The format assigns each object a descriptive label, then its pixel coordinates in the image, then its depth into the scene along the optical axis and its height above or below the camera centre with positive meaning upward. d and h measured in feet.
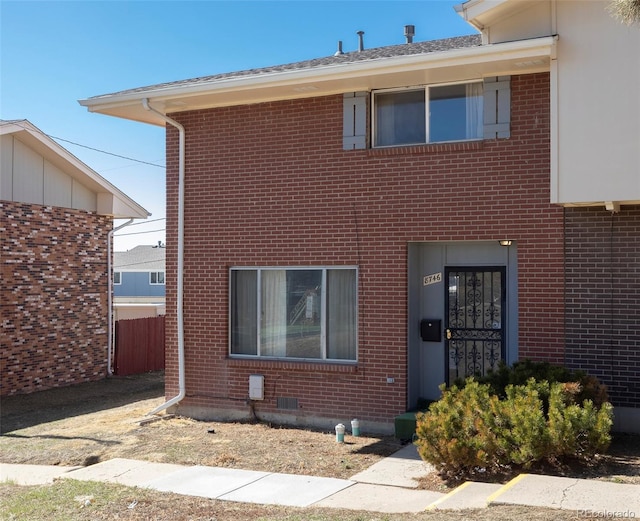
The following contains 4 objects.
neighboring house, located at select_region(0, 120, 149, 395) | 53.62 +1.95
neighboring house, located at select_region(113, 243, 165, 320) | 177.37 +2.39
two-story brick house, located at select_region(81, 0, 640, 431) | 31.12 +3.24
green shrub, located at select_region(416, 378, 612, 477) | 25.21 -5.02
